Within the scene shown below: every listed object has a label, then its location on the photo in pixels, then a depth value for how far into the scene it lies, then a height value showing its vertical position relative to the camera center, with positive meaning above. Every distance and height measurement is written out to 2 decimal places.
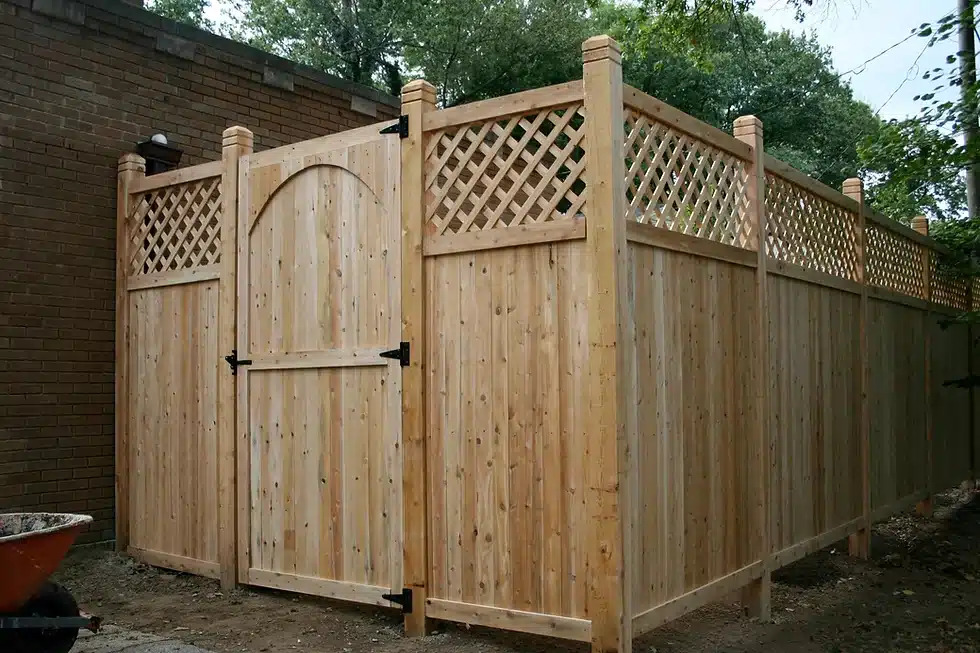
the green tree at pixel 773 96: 21.38 +6.04
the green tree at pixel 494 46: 20.83 +6.90
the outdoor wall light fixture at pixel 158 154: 6.58 +1.42
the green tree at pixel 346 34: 21.72 +7.52
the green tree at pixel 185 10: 21.45 +8.12
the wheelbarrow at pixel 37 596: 3.89 -1.08
